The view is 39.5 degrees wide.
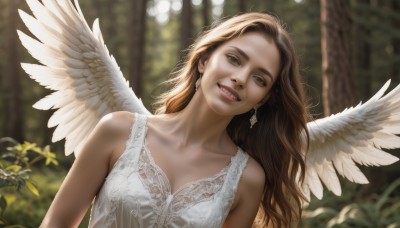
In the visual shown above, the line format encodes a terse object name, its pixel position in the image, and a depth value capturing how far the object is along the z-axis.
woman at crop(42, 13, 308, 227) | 2.35
